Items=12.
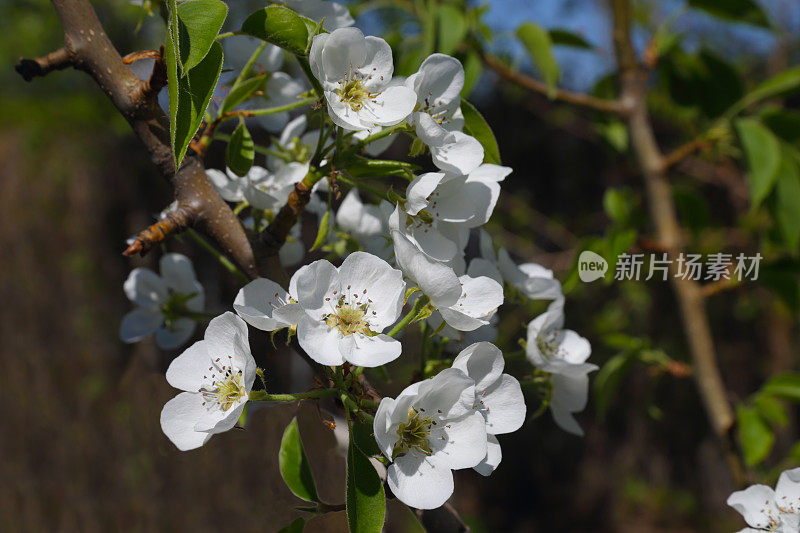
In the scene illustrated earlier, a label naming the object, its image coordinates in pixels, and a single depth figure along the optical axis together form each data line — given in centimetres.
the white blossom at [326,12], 44
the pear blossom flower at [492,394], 41
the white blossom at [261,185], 45
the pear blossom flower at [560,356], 46
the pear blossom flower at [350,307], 39
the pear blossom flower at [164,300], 50
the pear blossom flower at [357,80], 41
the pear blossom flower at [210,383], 40
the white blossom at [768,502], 43
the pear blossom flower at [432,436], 40
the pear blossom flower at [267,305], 40
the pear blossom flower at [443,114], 41
